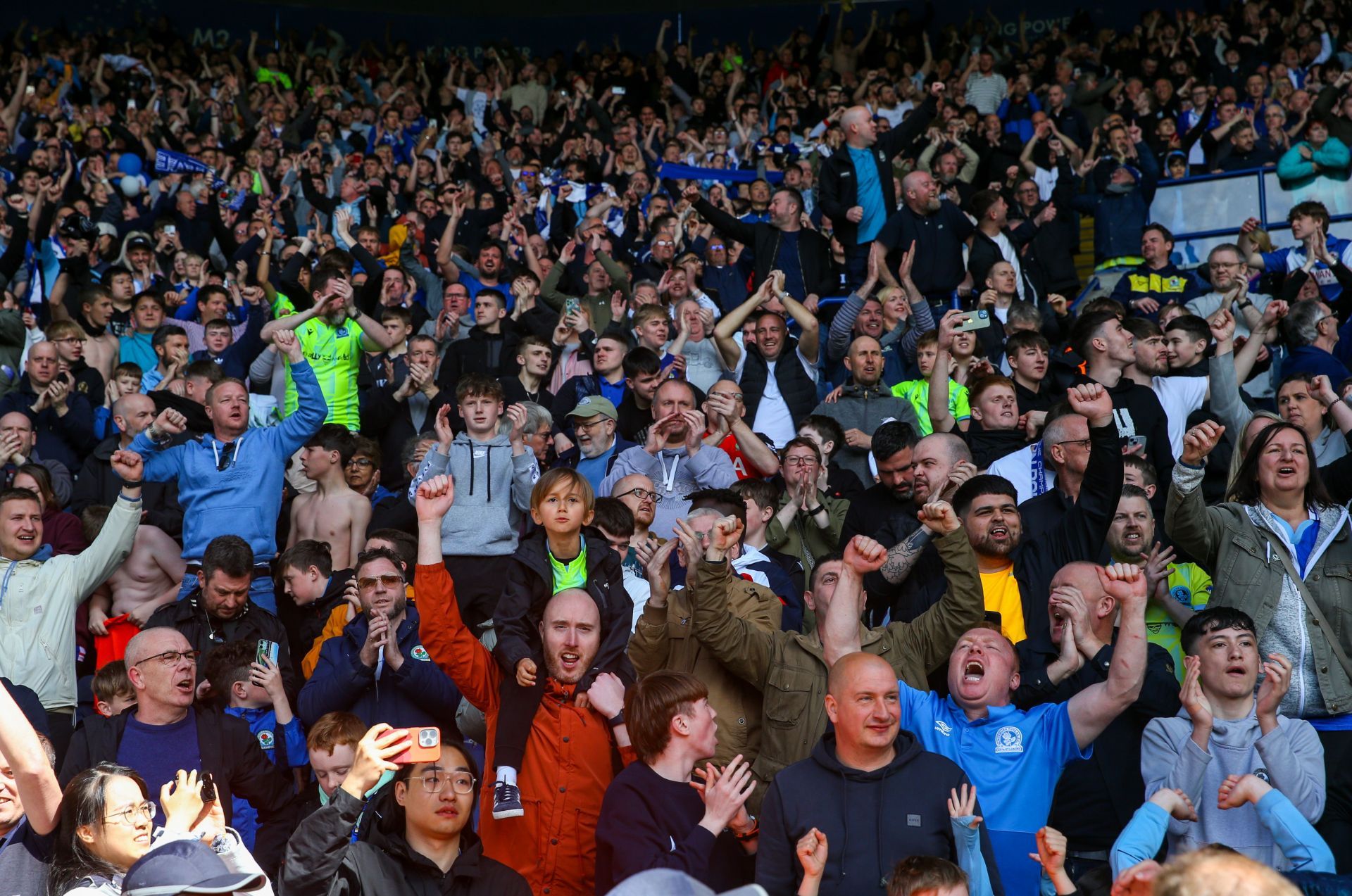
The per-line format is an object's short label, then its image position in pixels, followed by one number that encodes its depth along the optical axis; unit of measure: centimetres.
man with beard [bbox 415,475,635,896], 491
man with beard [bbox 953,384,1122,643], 541
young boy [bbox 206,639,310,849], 572
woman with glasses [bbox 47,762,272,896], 375
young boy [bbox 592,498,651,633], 606
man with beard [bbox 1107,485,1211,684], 569
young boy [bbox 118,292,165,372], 995
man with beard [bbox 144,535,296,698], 633
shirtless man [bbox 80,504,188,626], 702
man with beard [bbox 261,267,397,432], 871
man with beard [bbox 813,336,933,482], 783
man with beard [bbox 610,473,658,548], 629
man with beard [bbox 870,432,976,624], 554
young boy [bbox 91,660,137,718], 569
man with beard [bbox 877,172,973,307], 1001
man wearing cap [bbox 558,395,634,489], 762
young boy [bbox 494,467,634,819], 516
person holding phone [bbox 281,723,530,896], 407
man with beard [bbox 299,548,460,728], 548
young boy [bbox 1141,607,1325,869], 433
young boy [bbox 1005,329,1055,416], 763
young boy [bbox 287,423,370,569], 727
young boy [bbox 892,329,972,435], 791
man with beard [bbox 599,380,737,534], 700
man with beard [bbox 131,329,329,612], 722
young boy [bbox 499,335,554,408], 861
